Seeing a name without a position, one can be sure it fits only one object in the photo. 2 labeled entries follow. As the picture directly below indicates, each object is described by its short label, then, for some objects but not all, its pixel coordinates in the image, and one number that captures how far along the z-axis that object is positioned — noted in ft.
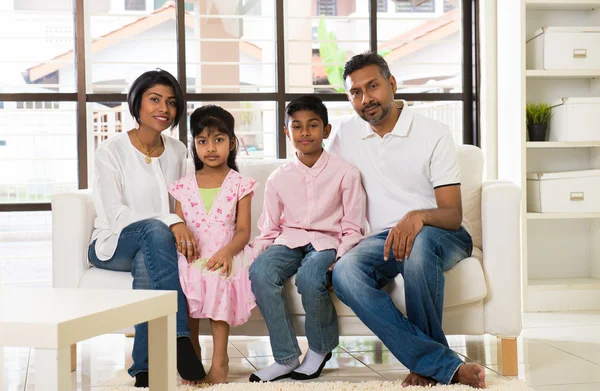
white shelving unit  11.70
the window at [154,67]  12.05
